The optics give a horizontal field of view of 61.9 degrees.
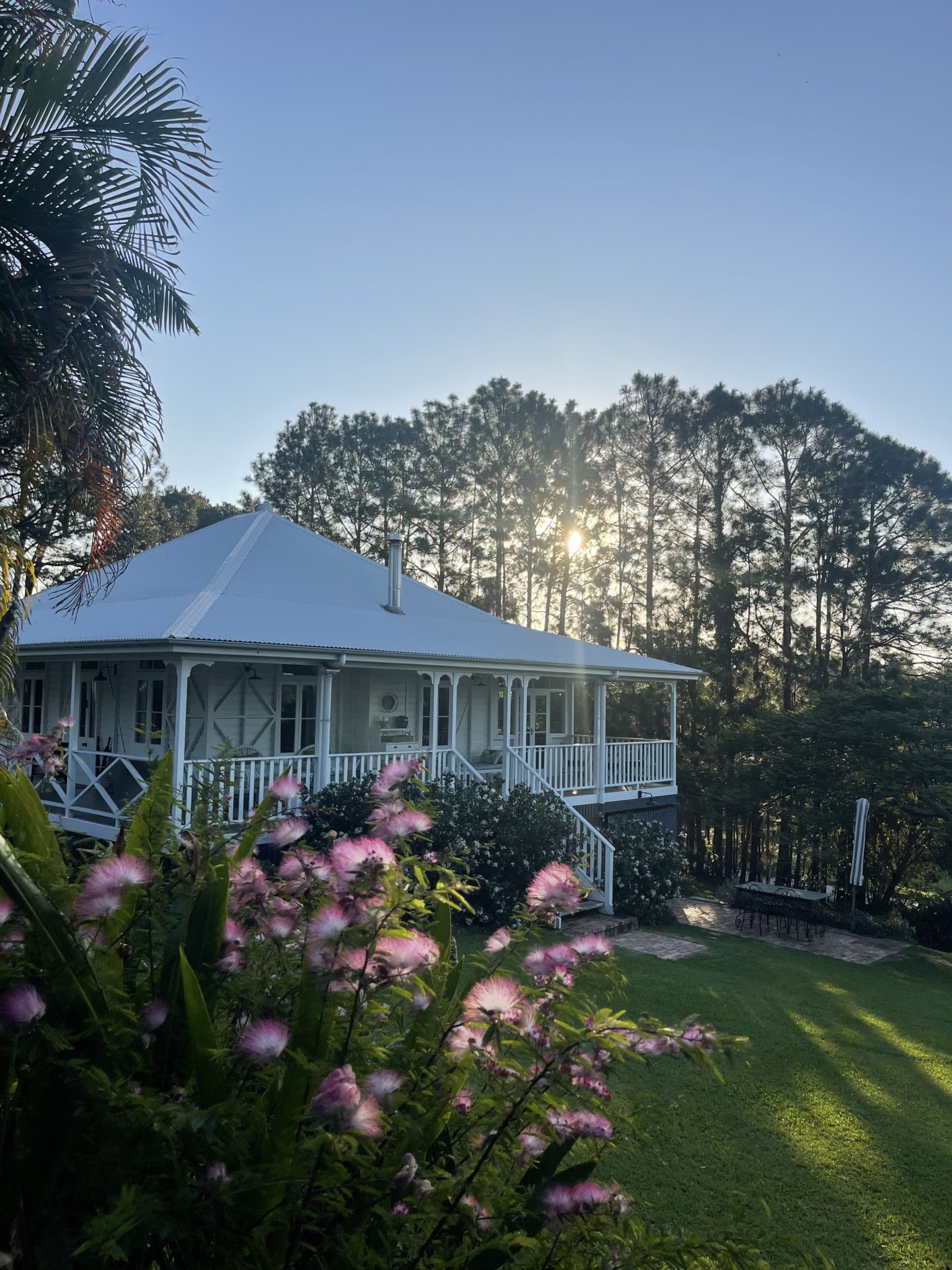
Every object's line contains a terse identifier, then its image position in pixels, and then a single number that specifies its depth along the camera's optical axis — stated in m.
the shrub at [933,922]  16.66
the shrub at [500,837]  11.36
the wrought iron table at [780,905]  14.21
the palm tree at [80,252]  6.09
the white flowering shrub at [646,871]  13.45
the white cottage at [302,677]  12.19
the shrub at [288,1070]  1.48
